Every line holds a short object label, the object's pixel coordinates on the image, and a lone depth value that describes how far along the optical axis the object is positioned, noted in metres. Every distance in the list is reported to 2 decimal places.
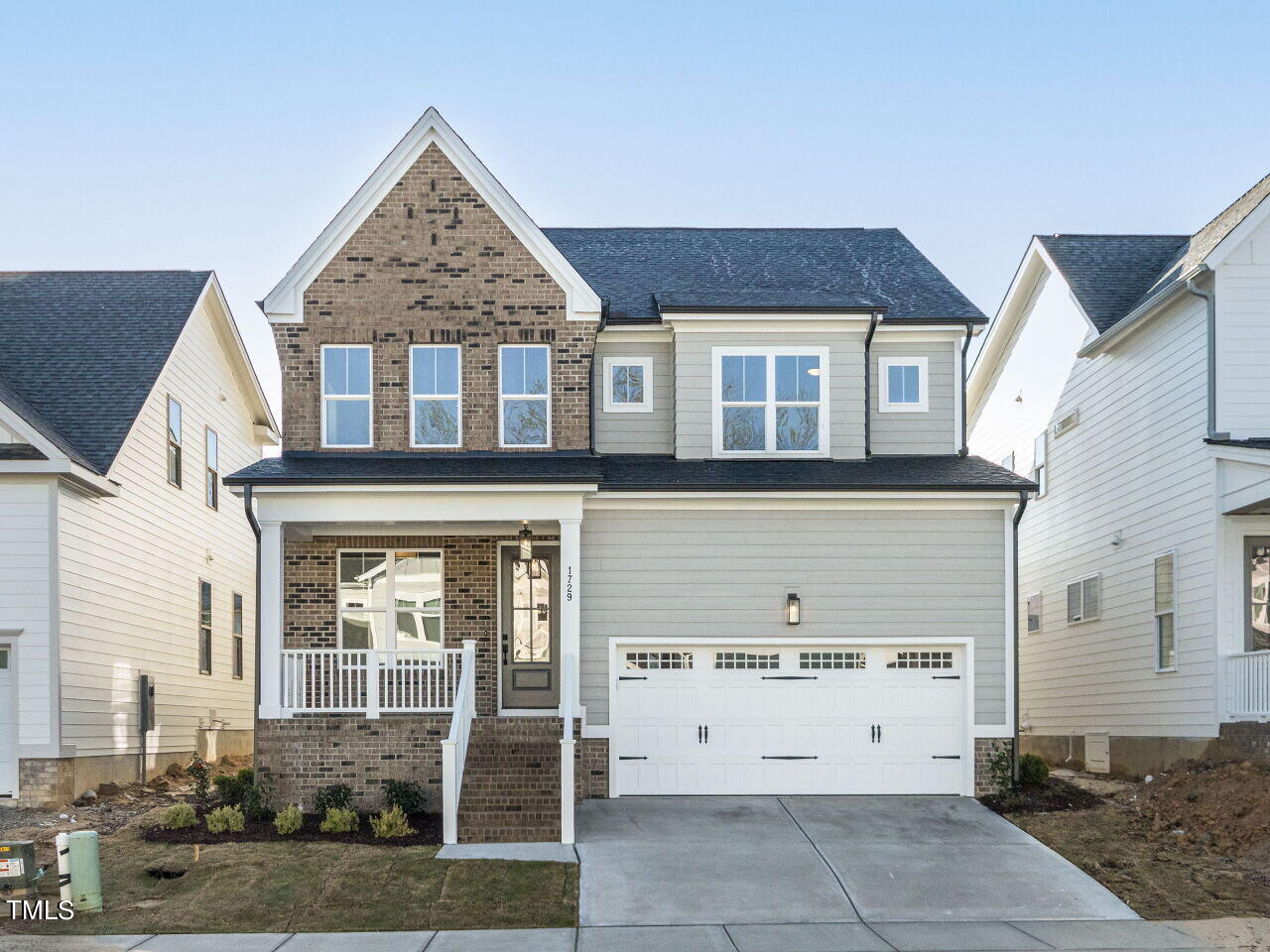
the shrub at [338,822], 16.14
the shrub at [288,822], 16.16
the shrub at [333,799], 16.98
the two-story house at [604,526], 18.00
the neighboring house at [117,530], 18.47
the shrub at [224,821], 16.33
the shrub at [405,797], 17.00
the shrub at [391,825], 15.98
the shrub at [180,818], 16.53
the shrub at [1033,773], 18.70
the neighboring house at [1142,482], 18.16
